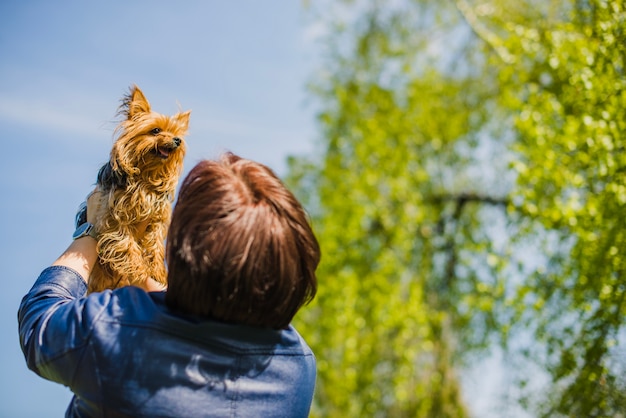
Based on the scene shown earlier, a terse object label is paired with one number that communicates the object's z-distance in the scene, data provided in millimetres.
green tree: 6262
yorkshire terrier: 1574
